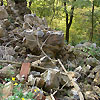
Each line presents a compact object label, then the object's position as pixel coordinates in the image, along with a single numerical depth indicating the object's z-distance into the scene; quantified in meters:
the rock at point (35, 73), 3.91
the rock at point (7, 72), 3.47
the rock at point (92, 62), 6.23
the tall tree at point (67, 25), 11.87
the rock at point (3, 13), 7.22
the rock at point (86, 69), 5.85
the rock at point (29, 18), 7.14
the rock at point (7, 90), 2.54
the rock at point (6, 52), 4.76
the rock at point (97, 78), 5.09
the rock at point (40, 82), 3.46
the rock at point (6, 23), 6.97
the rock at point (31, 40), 5.79
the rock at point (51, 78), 3.62
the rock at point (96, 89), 4.67
